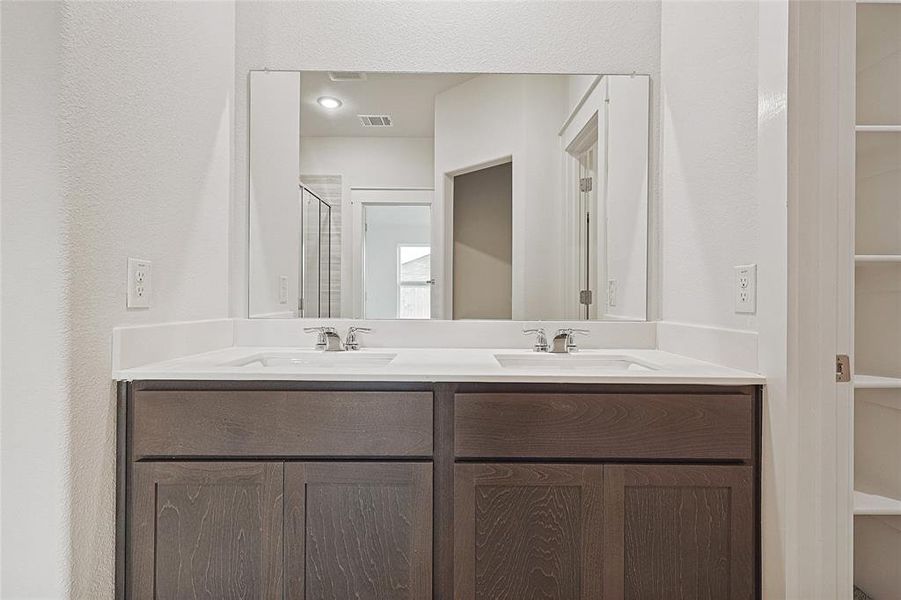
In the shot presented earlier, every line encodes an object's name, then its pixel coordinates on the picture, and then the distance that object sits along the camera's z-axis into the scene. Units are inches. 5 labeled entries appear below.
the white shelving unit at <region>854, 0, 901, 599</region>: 64.3
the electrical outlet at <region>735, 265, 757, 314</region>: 57.7
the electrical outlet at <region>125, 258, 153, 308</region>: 57.1
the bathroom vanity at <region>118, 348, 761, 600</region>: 55.3
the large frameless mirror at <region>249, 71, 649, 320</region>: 81.6
